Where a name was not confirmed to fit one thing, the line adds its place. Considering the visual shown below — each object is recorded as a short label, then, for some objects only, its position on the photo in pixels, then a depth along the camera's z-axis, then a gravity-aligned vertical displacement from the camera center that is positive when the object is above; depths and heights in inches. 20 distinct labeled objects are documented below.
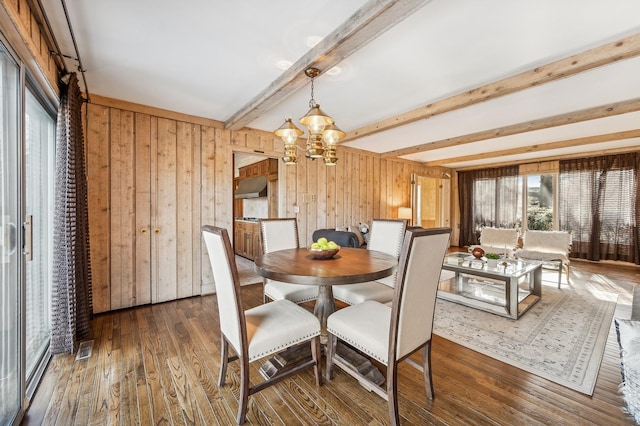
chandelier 88.4 +27.0
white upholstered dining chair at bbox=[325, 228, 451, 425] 55.8 -26.6
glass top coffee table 116.0 -41.4
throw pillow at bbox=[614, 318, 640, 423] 56.6 -32.2
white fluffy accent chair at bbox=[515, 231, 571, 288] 176.8 -25.6
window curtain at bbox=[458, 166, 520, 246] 282.2 +12.5
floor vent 86.4 -47.2
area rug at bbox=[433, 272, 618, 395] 80.1 -45.8
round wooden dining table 64.5 -15.6
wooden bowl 84.8 -13.6
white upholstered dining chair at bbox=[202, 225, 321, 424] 58.5 -27.7
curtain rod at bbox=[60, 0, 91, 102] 67.9 +50.0
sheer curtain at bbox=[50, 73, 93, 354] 86.0 -7.2
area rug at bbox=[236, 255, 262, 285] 174.1 -45.9
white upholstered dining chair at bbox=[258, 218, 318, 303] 93.4 -15.4
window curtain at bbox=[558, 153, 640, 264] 217.9 +5.1
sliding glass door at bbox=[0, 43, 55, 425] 57.9 -6.9
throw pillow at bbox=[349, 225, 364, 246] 214.5 -16.7
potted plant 133.8 -25.0
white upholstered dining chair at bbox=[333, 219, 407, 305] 89.4 -26.2
